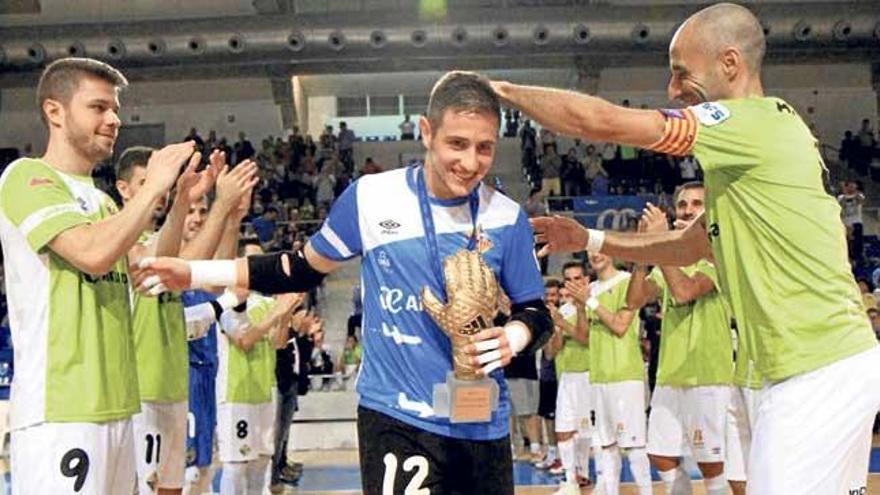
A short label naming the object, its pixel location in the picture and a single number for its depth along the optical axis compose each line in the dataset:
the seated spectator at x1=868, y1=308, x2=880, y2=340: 13.31
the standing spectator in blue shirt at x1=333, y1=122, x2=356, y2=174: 26.20
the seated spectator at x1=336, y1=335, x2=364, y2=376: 15.77
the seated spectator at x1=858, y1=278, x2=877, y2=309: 13.46
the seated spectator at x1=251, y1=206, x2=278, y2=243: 19.93
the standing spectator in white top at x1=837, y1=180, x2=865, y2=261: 18.72
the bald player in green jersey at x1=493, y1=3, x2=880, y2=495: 3.41
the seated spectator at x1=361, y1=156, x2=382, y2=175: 24.18
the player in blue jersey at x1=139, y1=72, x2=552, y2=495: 3.48
